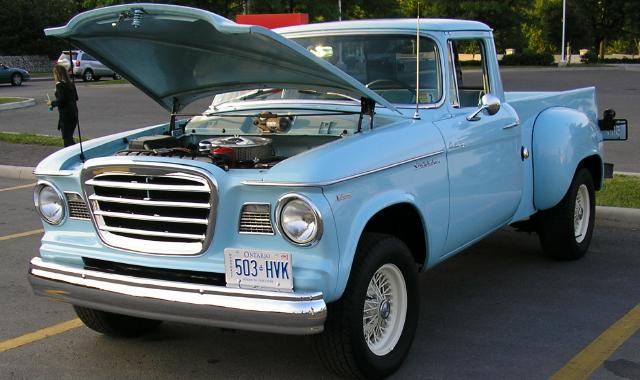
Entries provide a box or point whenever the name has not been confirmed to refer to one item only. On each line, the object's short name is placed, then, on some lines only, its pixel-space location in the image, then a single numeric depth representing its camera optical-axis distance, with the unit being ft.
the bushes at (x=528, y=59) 158.40
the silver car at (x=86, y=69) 129.29
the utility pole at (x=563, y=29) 151.30
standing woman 39.45
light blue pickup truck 11.57
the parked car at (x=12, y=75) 120.67
